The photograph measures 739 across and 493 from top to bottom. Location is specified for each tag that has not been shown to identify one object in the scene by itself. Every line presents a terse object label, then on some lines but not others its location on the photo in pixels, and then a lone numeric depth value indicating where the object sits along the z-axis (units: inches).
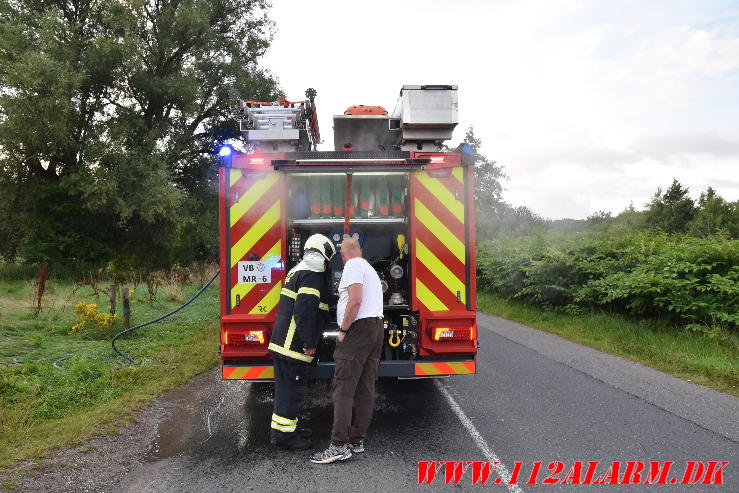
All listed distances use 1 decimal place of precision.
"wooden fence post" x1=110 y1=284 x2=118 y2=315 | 390.6
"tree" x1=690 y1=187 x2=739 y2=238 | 1553.0
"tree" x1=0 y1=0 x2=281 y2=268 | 664.4
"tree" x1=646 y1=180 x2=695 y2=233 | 1723.7
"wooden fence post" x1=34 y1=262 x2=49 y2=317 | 398.7
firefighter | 174.9
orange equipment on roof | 296.2
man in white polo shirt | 169.5
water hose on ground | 294.6
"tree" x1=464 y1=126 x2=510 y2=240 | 1622.8
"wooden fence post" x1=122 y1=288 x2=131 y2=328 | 374.3
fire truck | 194.4
